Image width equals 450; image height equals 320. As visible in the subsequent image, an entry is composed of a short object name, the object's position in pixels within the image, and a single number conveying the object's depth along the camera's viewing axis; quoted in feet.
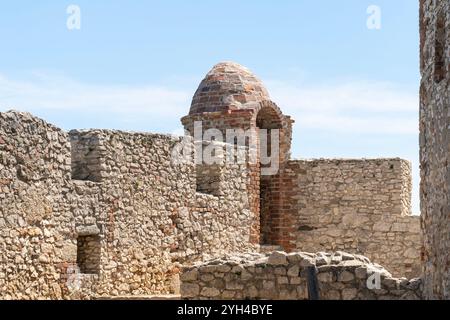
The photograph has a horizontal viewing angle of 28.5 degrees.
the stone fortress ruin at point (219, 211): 36.58
